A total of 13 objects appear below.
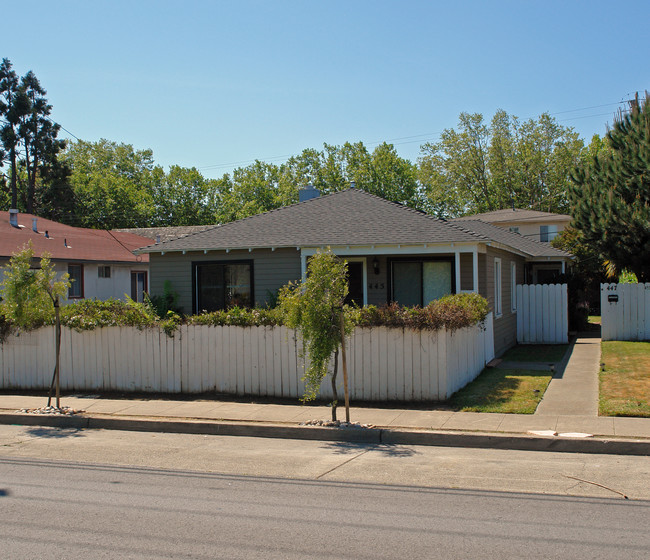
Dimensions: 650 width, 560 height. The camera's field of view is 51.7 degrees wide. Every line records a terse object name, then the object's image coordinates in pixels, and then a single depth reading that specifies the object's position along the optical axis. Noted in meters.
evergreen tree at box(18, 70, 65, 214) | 45.21
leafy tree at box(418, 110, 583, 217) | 57.94
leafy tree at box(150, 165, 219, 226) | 60.53
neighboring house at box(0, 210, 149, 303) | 27.17
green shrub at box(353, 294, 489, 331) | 11.38
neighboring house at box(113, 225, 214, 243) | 39.31
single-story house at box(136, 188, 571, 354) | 16.70
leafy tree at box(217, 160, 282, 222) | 60.31
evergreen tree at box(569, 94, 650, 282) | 22.22
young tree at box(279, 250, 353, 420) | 9.77
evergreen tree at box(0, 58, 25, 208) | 44.28
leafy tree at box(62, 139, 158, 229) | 54.94
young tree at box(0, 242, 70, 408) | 11.70
